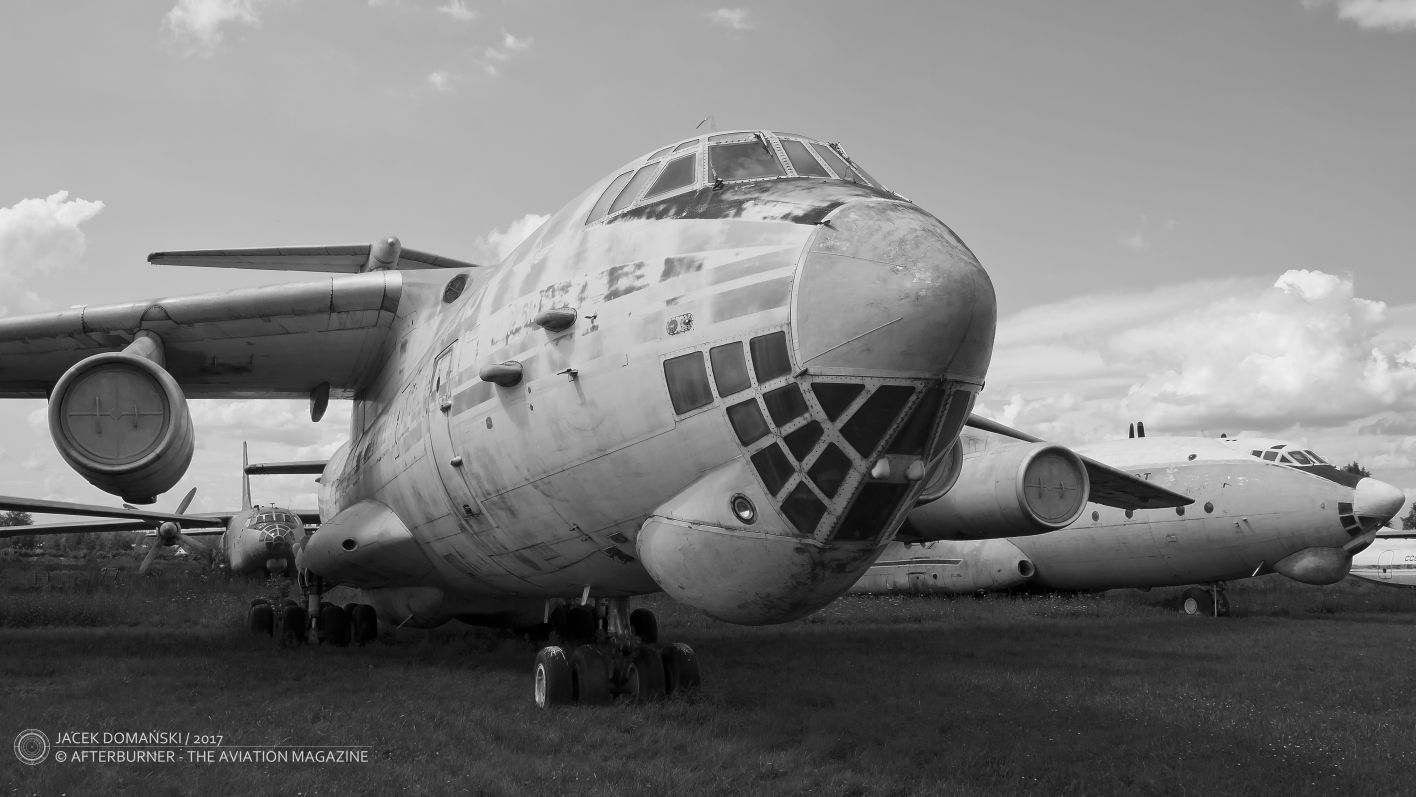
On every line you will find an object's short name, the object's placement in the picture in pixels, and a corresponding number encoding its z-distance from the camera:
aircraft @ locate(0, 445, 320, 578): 25.44
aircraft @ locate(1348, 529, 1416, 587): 27.27
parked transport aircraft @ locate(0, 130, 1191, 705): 4.61
